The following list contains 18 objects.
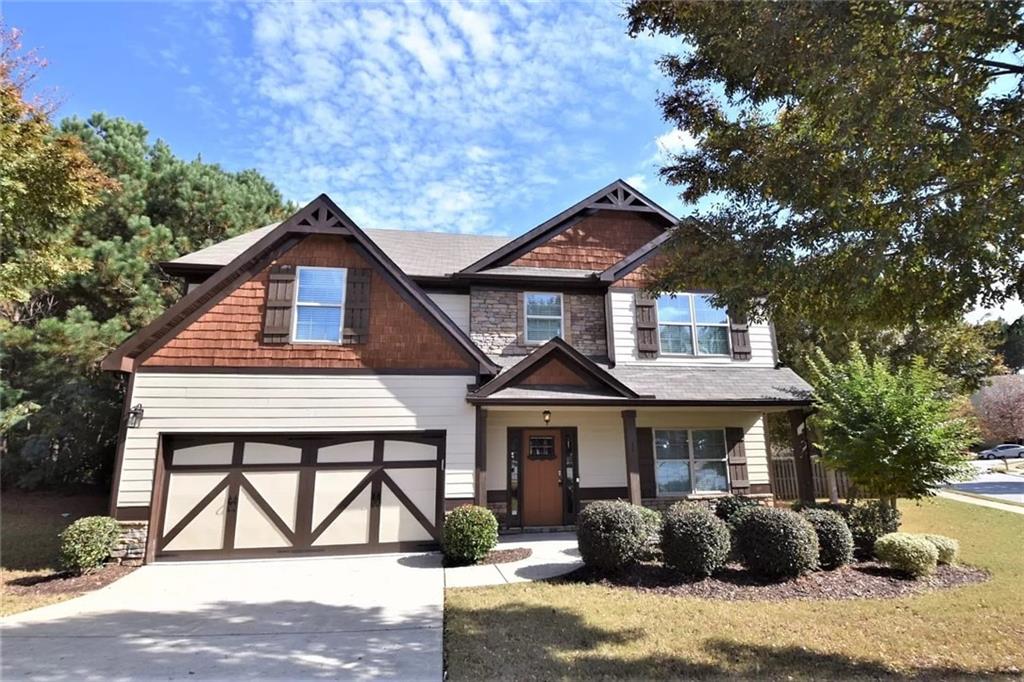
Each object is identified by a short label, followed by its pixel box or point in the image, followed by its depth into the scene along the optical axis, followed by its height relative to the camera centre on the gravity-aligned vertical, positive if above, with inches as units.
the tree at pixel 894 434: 384.5 +10.0
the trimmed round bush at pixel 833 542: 315.3 -58.0
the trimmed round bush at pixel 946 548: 337.4 -66.6
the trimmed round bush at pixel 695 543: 297.4 -55.0
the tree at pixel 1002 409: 1387.8 +105.3
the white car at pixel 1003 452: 1476.4 -16.6
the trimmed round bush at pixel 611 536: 303.0 -51.5
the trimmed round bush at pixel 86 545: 332.8 -59.3
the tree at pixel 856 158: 183.0 +113.5
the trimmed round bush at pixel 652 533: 335.3 -55.5
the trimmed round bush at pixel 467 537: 345.4 -58.0
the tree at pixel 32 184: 309.3 +168.8
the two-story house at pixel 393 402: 386.0 +39.5
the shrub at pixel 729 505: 435.2 -48.7
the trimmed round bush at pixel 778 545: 295.3 -56.1
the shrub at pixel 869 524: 348.5 -52.4
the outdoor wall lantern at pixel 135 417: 376.8 +27.2
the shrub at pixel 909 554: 310.2 -65.5
